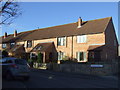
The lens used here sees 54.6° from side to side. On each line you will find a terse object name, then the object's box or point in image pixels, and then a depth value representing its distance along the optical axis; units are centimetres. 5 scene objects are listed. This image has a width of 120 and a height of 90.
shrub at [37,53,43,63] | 1967
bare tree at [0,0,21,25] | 1580
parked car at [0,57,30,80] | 793
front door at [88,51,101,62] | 1778
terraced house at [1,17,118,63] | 1821
